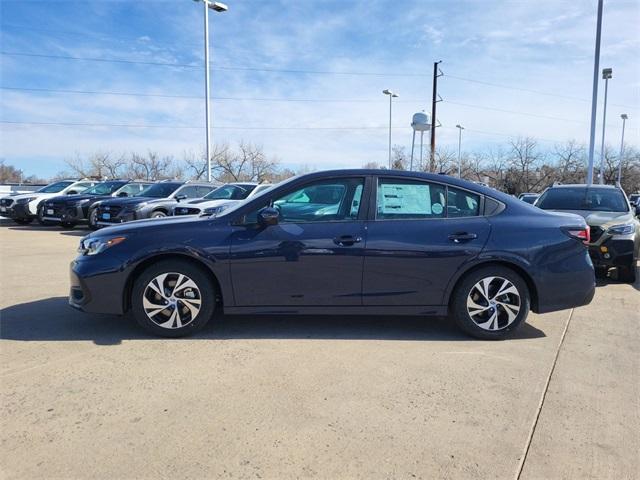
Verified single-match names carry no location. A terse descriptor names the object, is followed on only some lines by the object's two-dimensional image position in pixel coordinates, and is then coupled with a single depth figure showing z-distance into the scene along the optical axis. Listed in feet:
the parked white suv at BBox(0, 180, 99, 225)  54.34
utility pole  95.14
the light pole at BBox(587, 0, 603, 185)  59.11
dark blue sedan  14.51
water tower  111.34
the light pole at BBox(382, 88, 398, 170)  114.45
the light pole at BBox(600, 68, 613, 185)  76.80
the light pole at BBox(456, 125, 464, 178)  151.40
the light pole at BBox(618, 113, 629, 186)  165.43
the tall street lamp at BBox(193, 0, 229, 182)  64.75
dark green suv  22.47
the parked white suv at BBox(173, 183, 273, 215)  38.88
